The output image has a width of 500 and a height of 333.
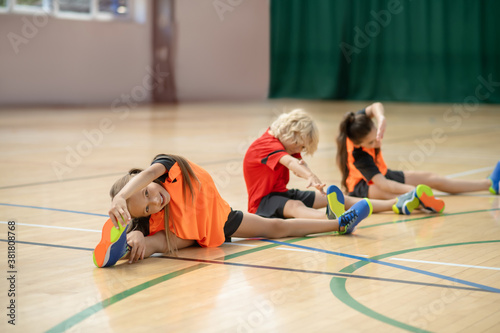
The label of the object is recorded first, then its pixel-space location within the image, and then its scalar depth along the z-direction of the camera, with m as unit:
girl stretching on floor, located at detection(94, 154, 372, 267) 4.62
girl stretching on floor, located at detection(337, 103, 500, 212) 7.21
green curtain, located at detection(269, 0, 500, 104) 26.97
